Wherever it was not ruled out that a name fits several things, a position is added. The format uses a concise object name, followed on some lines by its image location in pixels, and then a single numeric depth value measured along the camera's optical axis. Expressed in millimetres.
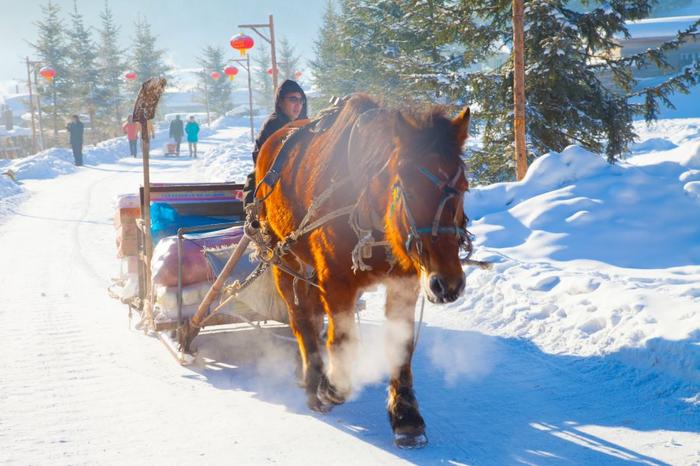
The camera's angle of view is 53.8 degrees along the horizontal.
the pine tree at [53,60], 53312
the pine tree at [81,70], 55094
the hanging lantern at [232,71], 40188
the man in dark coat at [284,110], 6185
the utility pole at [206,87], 75562
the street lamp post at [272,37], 24370
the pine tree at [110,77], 56812
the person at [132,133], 34469
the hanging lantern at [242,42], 23516
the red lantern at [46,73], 38000
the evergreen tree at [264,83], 82469
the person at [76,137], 30734
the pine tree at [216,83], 75062
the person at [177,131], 35688
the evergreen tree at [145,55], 67562
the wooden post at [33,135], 45434
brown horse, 3334
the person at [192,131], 33375
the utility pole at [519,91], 12109
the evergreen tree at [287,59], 74750
